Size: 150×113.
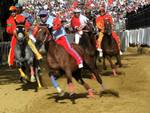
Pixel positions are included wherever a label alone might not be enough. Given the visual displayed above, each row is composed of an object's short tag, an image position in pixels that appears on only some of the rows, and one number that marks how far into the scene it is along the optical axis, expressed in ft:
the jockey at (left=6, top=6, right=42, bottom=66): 61.22
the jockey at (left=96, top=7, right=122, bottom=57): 72.66
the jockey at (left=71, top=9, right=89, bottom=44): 62.03
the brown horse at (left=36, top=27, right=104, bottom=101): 49.75
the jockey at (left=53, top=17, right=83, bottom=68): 50.71
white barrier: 120.49
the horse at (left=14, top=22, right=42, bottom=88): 60.85
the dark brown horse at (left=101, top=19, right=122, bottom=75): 74.59
